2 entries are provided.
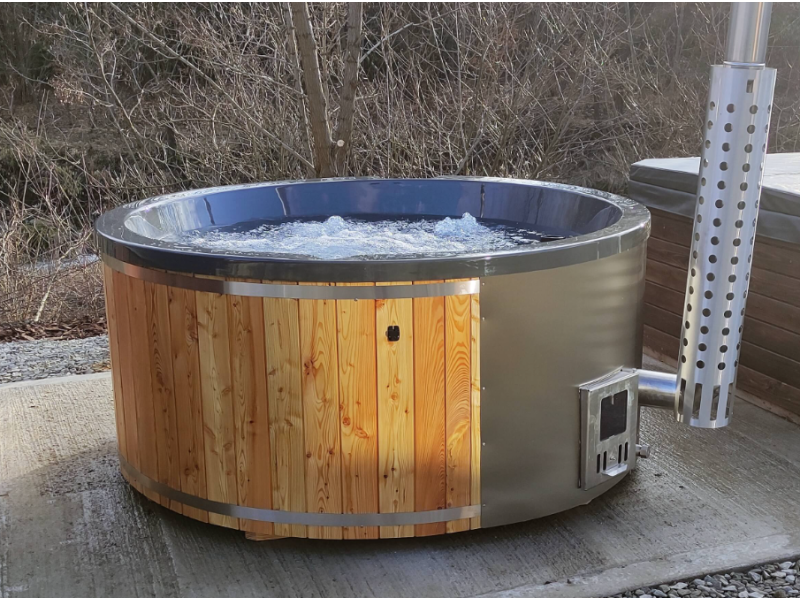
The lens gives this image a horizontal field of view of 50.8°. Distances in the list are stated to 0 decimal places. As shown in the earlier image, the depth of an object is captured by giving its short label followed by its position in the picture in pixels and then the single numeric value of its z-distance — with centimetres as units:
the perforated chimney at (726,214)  228
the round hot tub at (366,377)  240
